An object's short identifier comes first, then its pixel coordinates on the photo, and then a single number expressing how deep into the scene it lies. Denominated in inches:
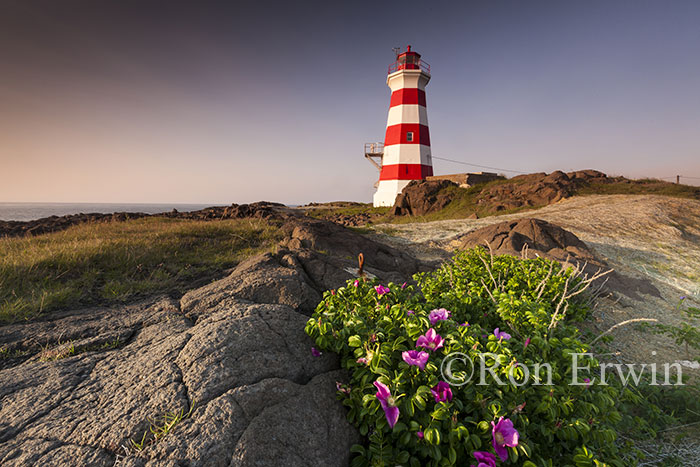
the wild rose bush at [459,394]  65.0
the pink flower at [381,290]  102.3
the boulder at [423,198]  812.6
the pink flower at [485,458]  60.7
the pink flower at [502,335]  81.4
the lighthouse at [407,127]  1003.3
